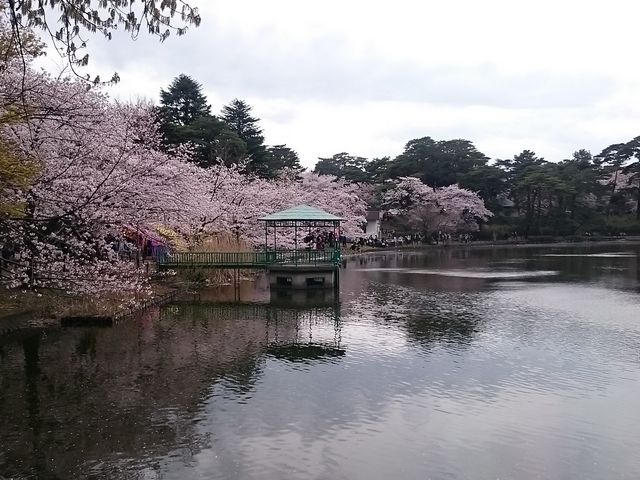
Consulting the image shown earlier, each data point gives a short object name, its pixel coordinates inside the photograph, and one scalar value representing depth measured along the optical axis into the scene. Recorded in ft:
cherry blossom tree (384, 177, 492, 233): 204.54
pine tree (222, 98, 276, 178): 159.53
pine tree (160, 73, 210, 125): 163.94
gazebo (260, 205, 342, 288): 83.87
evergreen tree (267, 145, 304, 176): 190.08
